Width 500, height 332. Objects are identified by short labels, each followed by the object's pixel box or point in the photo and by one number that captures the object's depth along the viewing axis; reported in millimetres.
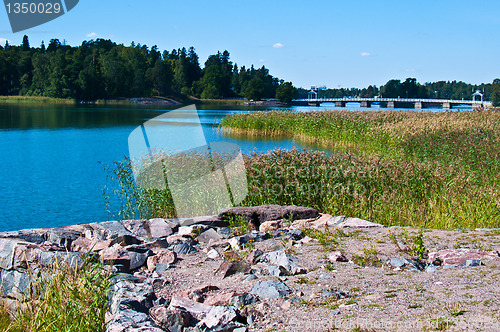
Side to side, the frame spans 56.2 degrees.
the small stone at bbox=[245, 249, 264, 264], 5476
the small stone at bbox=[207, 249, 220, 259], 5852
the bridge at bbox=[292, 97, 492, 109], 103238
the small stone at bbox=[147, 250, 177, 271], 5656
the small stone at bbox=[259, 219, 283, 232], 7176
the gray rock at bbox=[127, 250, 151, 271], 5680
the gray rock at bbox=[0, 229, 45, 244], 6498
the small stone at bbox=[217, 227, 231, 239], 6908
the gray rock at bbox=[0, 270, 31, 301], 5552
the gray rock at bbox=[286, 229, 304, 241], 6379
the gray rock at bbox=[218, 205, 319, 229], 7773
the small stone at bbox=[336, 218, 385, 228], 7047
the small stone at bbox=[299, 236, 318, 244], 6171
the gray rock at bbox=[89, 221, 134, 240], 6998
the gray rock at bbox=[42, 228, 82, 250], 6641
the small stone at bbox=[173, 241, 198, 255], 6148
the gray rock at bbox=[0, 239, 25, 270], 5980
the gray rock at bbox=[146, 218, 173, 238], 7395
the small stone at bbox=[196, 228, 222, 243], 6781
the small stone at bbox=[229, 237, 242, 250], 6086
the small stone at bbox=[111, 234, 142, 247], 6499
